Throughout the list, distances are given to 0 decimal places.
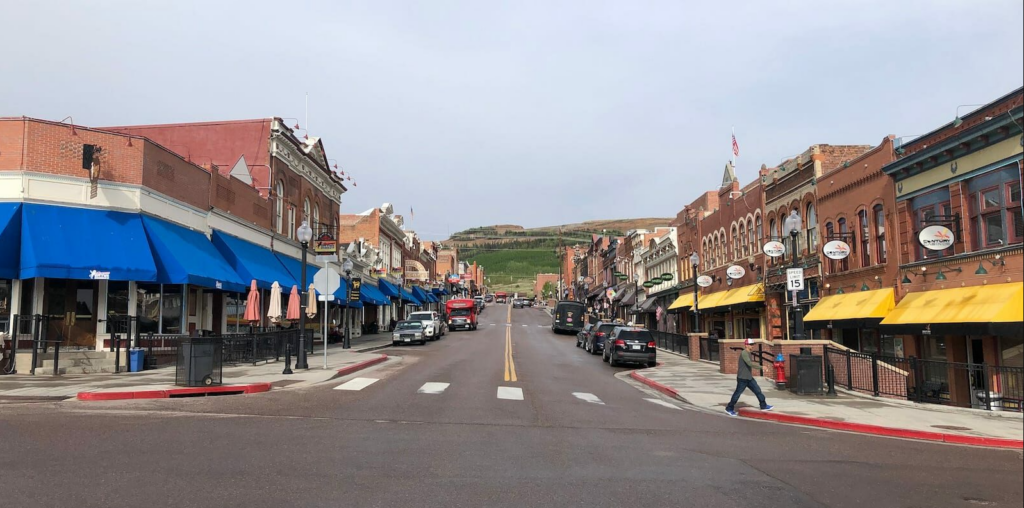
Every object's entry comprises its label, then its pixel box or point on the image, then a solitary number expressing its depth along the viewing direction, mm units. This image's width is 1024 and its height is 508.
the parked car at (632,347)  28816
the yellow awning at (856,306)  22938
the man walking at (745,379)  15250
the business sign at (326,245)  31214
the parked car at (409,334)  40500
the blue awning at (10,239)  18922
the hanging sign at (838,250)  24891
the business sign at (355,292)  41000
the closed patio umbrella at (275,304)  25500
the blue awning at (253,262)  27188
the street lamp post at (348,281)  35219
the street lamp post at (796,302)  19547
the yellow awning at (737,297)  34062
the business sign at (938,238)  19516
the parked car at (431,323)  44834
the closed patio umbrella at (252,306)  24078
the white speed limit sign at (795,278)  20375
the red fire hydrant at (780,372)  19844
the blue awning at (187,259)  21578
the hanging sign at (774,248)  29172
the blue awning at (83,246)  19172
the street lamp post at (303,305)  21484
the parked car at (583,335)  38881
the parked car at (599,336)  35219
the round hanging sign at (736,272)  35812
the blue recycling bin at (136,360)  20016
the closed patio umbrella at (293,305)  25984
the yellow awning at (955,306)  17078
